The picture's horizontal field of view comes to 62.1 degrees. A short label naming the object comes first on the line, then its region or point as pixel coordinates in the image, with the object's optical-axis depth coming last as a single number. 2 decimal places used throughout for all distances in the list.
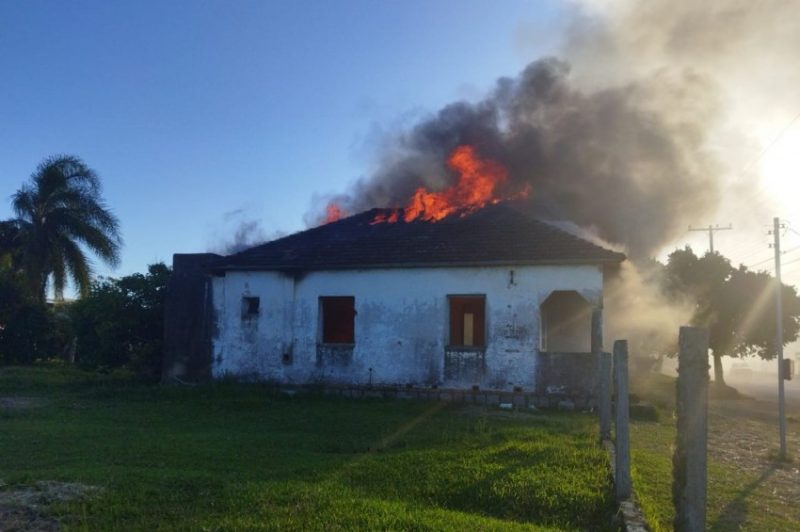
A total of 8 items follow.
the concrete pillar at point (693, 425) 4.04
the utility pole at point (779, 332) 11.94
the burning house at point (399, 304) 15.30
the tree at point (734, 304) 31.16
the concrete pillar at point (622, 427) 6.33
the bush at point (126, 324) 19.23
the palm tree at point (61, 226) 25.80
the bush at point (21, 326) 26.42
